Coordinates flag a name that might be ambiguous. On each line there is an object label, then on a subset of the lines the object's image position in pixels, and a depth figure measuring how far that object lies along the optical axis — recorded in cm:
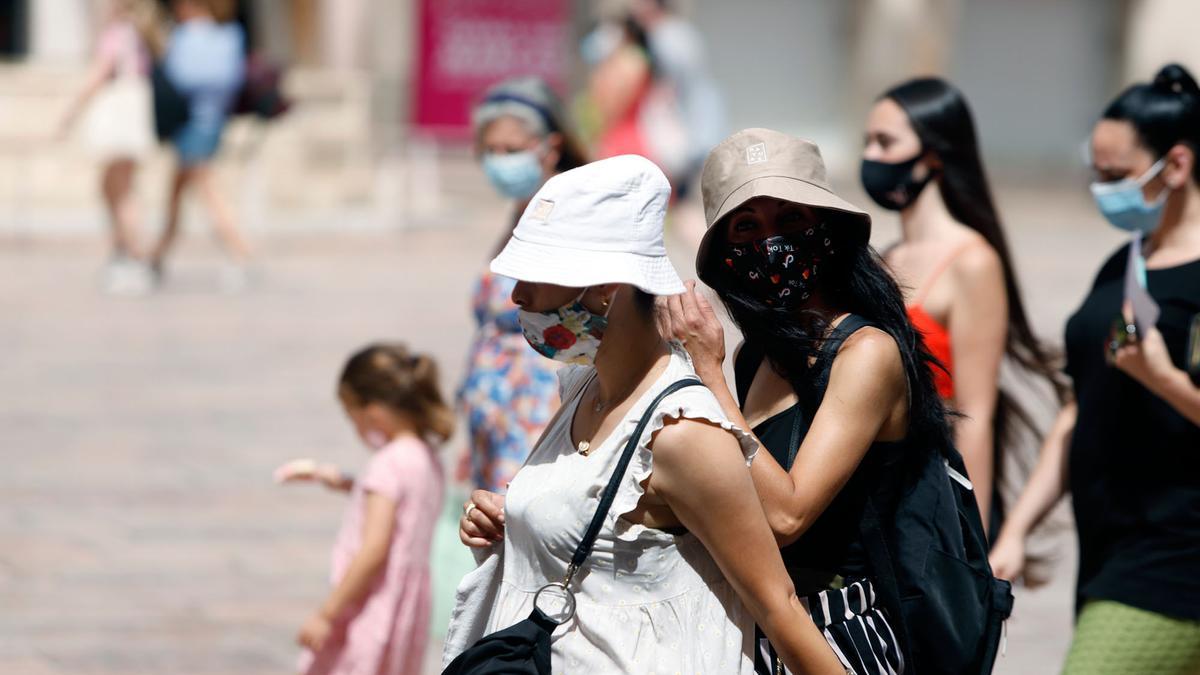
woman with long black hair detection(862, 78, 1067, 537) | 817
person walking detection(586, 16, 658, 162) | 2389
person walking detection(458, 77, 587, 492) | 945
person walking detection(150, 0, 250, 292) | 2547
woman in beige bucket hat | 518
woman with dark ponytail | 728
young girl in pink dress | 838
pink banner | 4891
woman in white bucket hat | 484
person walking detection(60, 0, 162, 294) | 2481
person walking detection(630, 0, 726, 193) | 2437
